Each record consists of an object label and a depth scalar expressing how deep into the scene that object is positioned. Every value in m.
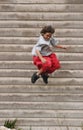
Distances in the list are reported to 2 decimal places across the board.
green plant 9.66
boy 9.32
